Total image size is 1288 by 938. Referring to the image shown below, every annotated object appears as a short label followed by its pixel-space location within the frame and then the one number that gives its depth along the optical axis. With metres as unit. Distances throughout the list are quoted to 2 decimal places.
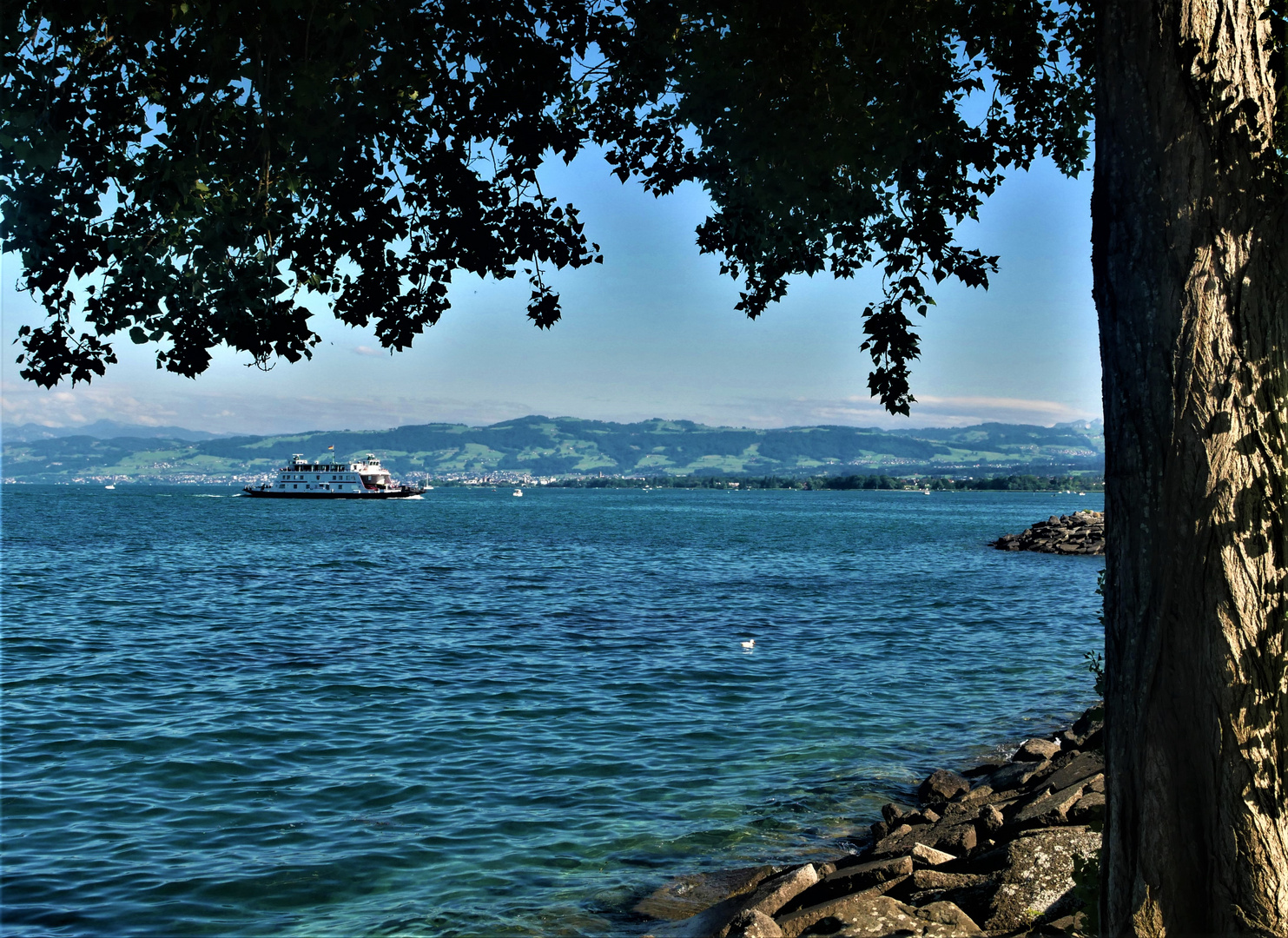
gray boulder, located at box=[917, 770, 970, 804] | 13.15
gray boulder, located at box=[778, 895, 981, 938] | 7.32
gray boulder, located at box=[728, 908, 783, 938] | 7.79
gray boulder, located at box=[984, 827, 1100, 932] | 7.37
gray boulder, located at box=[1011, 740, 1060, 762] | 14.56
